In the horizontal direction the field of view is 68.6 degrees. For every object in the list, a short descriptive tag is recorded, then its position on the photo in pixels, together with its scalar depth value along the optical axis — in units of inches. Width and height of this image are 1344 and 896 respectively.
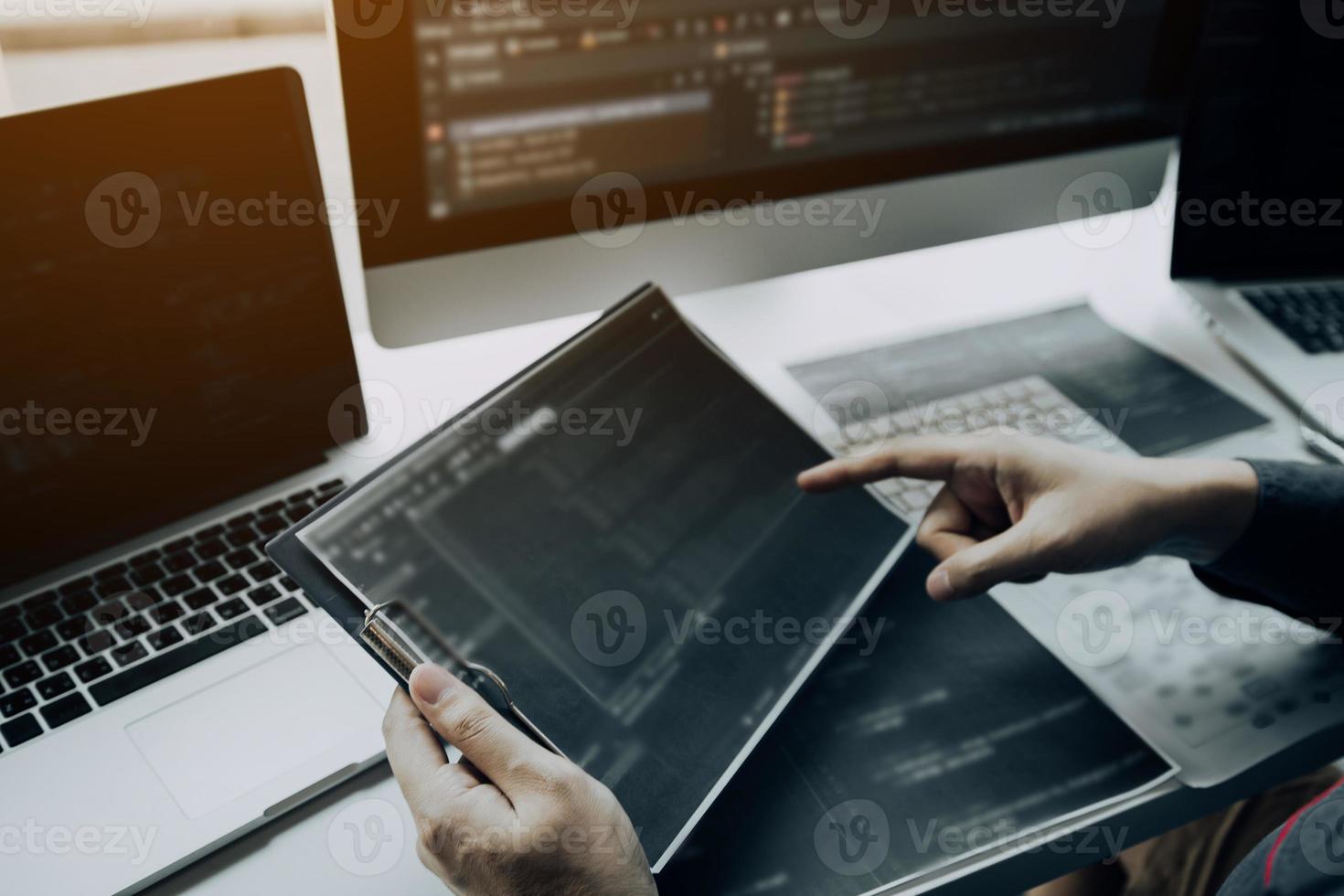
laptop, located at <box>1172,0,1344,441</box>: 32.6
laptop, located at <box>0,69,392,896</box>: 19.5
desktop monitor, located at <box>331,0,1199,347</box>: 25.0
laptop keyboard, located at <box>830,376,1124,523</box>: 29.5
